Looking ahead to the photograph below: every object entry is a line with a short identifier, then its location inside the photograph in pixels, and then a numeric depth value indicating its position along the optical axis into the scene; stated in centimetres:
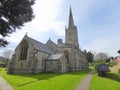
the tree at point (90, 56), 6131
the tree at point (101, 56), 6378
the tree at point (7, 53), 5922
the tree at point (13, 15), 646
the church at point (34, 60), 2170
